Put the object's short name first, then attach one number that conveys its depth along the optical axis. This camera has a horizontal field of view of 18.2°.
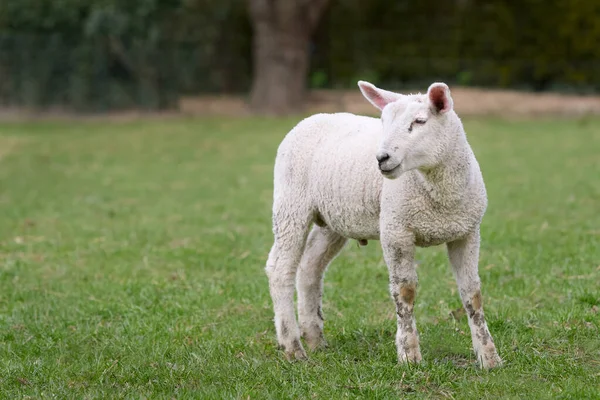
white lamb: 9.47
